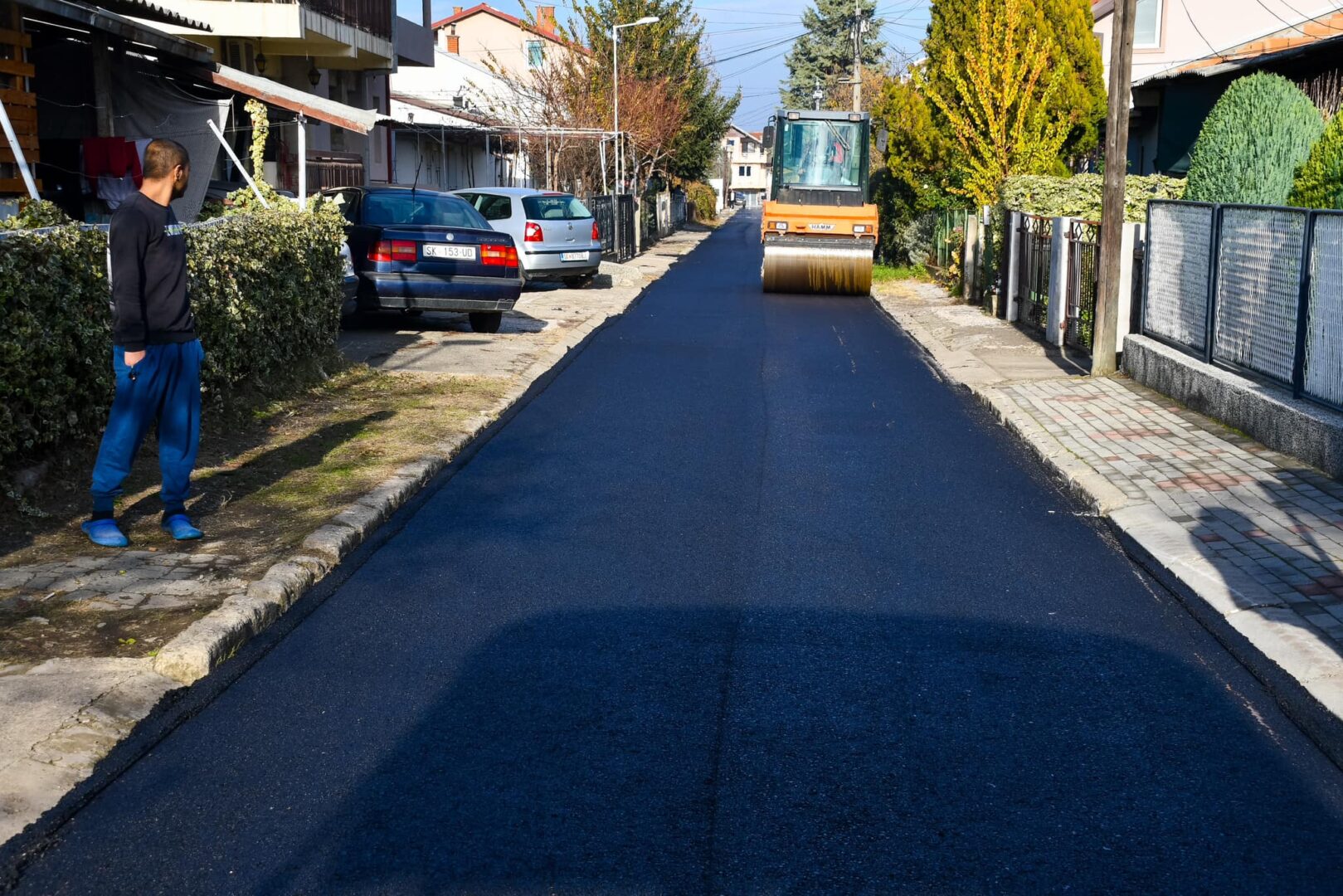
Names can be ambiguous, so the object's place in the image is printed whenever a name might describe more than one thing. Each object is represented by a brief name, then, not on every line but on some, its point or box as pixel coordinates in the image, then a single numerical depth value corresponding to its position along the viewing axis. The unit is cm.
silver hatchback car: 2481
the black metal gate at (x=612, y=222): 3528
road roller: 2519
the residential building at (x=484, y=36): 6881
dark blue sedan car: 1611
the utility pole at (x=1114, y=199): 1365
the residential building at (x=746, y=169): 16875
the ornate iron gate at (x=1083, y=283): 1573
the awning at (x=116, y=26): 1276
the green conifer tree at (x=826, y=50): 9875
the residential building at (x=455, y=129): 3816
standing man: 678
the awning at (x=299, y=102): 1688
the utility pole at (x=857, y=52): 4734
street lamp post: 4066
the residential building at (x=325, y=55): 2266
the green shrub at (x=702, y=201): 8356
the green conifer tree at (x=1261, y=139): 1547
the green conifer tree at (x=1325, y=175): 1224
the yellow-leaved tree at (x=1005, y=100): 2486
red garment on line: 1594
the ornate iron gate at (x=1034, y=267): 1827
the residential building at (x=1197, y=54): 2080
